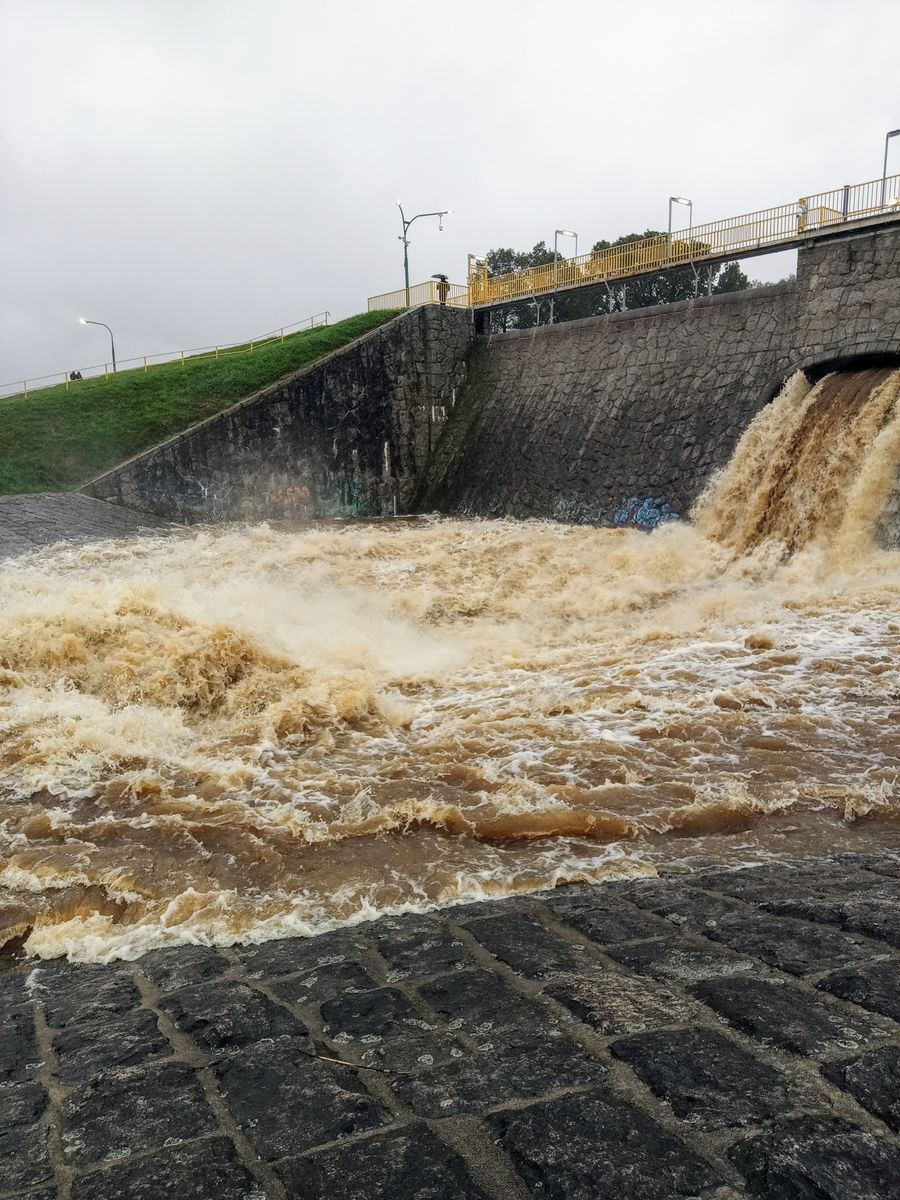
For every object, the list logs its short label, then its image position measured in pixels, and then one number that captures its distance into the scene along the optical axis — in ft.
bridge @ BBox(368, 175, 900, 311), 46.11
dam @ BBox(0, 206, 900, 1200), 7.36
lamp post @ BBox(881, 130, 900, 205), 43.88
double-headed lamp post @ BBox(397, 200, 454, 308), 95.04
